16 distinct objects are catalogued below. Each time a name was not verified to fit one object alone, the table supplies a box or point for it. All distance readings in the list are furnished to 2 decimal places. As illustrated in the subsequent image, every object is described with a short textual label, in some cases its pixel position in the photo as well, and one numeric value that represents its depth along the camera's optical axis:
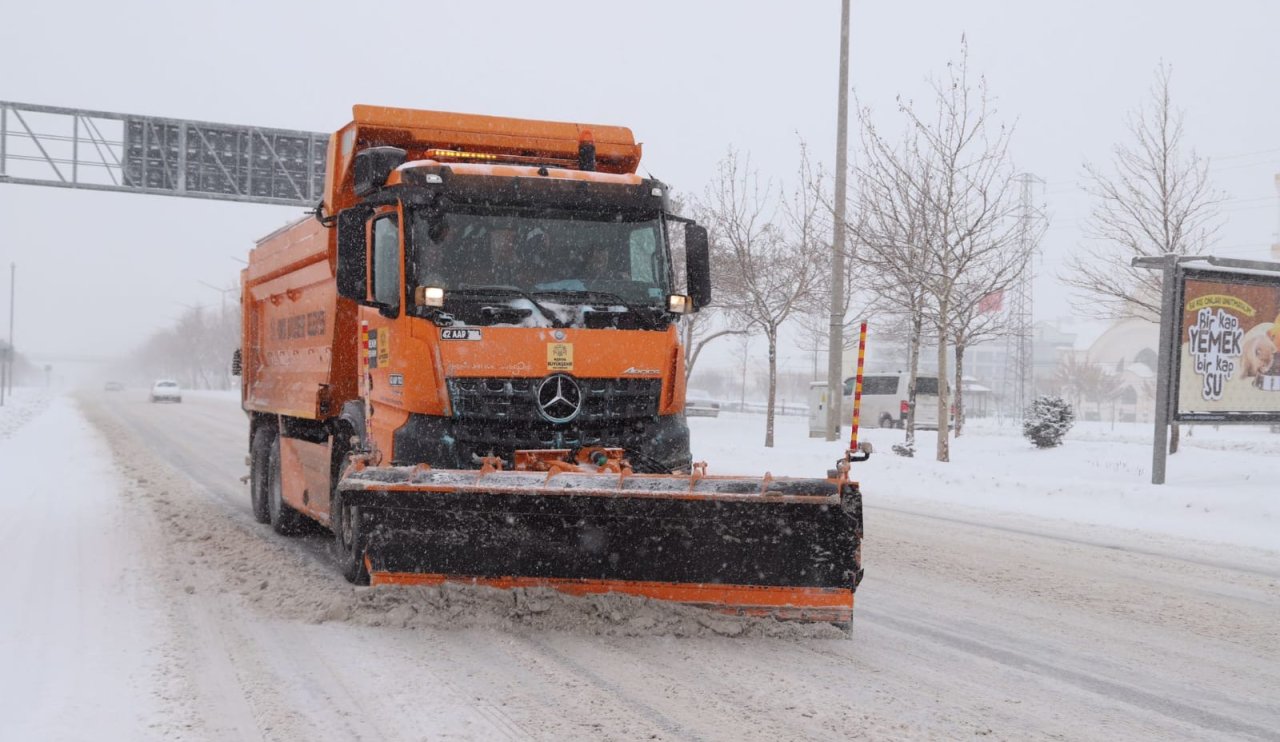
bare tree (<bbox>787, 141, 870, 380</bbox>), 23.36
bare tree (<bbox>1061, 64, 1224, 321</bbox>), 21.86
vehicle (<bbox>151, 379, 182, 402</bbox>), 57.42
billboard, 14.90
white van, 37.06
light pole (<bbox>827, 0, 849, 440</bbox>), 20.75
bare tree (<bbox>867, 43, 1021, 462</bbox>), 18.97
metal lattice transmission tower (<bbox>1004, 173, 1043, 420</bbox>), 21.71
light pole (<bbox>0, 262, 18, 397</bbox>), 46.22
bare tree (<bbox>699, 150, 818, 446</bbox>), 26.19
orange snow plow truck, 6.03
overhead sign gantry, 34.91
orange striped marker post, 6.53
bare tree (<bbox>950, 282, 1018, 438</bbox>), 21.09
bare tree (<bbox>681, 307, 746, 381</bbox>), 30.93
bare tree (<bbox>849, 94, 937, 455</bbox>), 19.38
